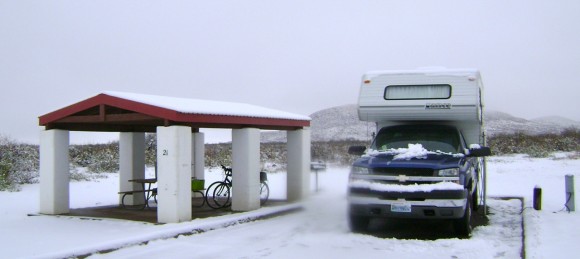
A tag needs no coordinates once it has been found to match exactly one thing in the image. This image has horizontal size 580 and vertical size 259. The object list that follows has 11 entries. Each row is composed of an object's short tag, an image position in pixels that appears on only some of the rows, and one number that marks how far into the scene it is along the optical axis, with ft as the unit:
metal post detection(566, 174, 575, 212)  42.76
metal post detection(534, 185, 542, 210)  44.52
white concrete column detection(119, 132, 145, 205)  52.80
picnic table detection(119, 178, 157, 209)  45.39
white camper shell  36.86
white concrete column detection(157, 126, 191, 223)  38.78
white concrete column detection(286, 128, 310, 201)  53.21
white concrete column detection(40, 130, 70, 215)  45.34
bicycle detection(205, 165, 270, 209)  49.67
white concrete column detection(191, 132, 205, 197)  59.77
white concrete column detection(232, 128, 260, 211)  46.14
